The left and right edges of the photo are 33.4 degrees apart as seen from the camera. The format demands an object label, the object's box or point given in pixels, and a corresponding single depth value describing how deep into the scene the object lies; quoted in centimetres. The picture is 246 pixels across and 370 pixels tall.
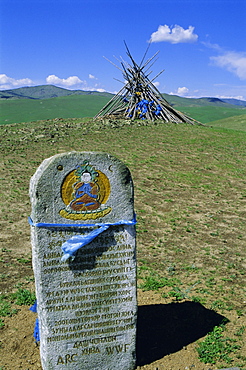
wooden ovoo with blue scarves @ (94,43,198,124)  2128
